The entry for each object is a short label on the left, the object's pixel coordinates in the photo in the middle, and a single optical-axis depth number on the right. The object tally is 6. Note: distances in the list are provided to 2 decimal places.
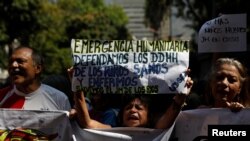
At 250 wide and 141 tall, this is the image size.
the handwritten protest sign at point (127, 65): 5.04
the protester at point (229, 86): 5.11
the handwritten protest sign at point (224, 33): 6.11
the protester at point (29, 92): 5.72
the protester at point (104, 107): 5.64
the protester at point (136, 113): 4.97
